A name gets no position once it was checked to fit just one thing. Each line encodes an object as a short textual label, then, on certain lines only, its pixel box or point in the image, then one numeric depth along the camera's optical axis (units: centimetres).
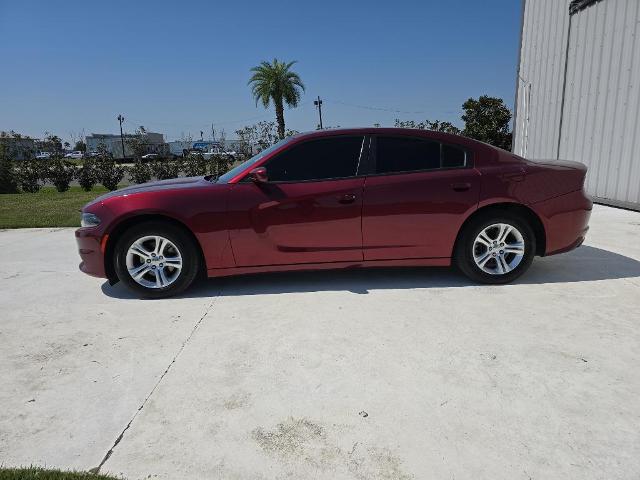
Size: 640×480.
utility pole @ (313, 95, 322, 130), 4372
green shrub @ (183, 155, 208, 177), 1820
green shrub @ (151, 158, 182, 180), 1823
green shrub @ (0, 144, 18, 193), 1706
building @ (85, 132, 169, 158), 3665
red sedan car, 389
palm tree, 3525
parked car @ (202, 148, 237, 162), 2325
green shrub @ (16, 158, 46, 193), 1752
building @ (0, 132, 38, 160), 2428
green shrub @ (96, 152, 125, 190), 1703
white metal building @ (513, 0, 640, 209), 766
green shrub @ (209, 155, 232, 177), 1945
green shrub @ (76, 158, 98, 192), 1698
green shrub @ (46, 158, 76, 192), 1706
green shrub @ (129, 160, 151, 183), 1773
